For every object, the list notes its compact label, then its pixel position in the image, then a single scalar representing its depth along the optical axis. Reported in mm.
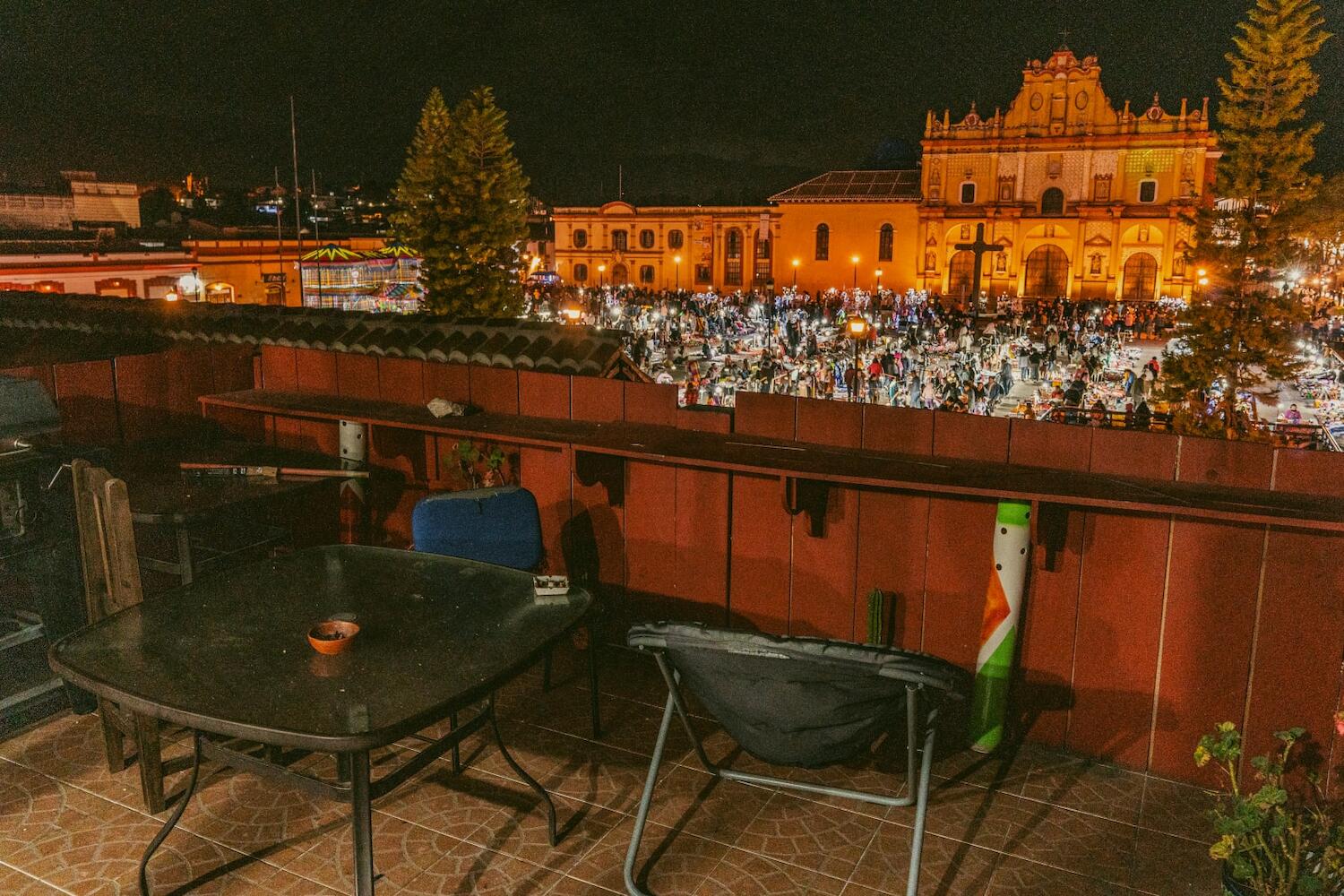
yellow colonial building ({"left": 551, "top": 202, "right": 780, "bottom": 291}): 60328
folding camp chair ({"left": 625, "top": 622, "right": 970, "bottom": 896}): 2430
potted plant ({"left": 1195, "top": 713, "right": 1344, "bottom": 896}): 2613
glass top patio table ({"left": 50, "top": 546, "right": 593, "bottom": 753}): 2375
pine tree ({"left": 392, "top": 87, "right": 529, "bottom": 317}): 21516
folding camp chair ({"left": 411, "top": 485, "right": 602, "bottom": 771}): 4062
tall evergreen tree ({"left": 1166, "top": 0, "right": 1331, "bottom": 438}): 17469
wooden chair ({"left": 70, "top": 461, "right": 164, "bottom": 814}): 3352
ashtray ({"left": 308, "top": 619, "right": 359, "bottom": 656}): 2748
